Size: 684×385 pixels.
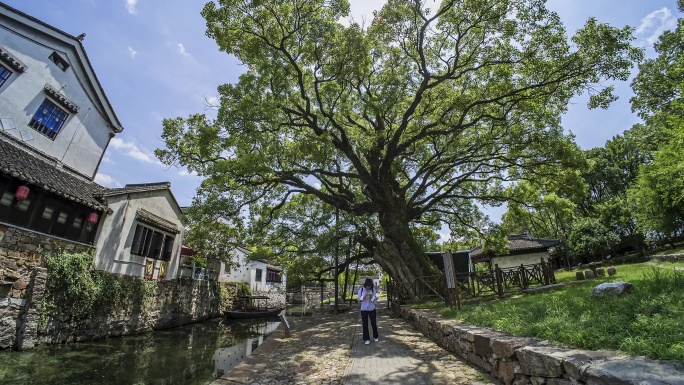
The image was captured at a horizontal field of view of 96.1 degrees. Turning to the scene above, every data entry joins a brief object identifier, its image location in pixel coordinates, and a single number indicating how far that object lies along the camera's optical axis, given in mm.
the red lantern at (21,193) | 9508
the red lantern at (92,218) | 12375
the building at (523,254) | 26156
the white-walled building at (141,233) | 13544
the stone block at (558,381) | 3012
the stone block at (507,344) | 3986
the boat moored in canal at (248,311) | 21500
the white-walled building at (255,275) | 29078
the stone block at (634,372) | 2240
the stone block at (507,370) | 3940
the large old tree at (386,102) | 10695
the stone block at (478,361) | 4723
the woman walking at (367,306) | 8117
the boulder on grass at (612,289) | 5238
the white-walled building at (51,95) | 11516
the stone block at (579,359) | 2845
